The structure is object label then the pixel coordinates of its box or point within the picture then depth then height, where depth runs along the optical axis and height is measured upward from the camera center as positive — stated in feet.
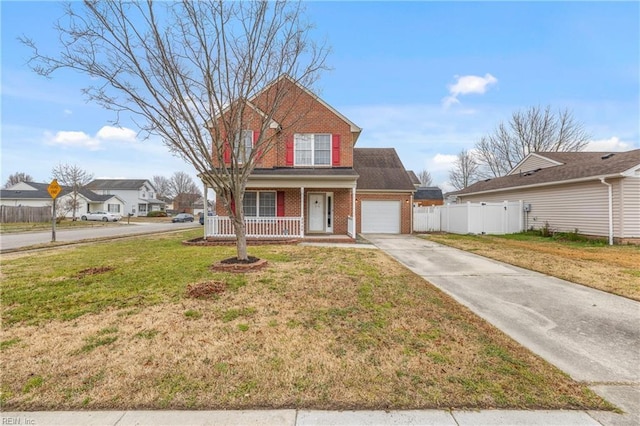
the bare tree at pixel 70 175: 119.24 +15.72
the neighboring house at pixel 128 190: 195.83 +15.07
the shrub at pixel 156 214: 182.09 -0.86
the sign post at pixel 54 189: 46.13 +3.81
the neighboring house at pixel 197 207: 232.65 +4.26
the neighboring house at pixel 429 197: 130.21 +6.21
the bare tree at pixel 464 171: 153.01 +21.54
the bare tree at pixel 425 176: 222.89 +26.06
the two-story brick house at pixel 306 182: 45.06 +4.49
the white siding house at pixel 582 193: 42.11 +3.00
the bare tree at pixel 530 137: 107.45 +28.23
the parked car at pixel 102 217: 140.97 -1.98
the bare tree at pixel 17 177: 220.94 +27.17
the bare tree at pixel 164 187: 296.51 +25.71
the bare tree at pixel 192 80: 22.25 +10.69
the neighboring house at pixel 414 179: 76.75 +9.99
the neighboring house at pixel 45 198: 148.15 +7.90
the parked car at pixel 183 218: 143.67 -2.83
